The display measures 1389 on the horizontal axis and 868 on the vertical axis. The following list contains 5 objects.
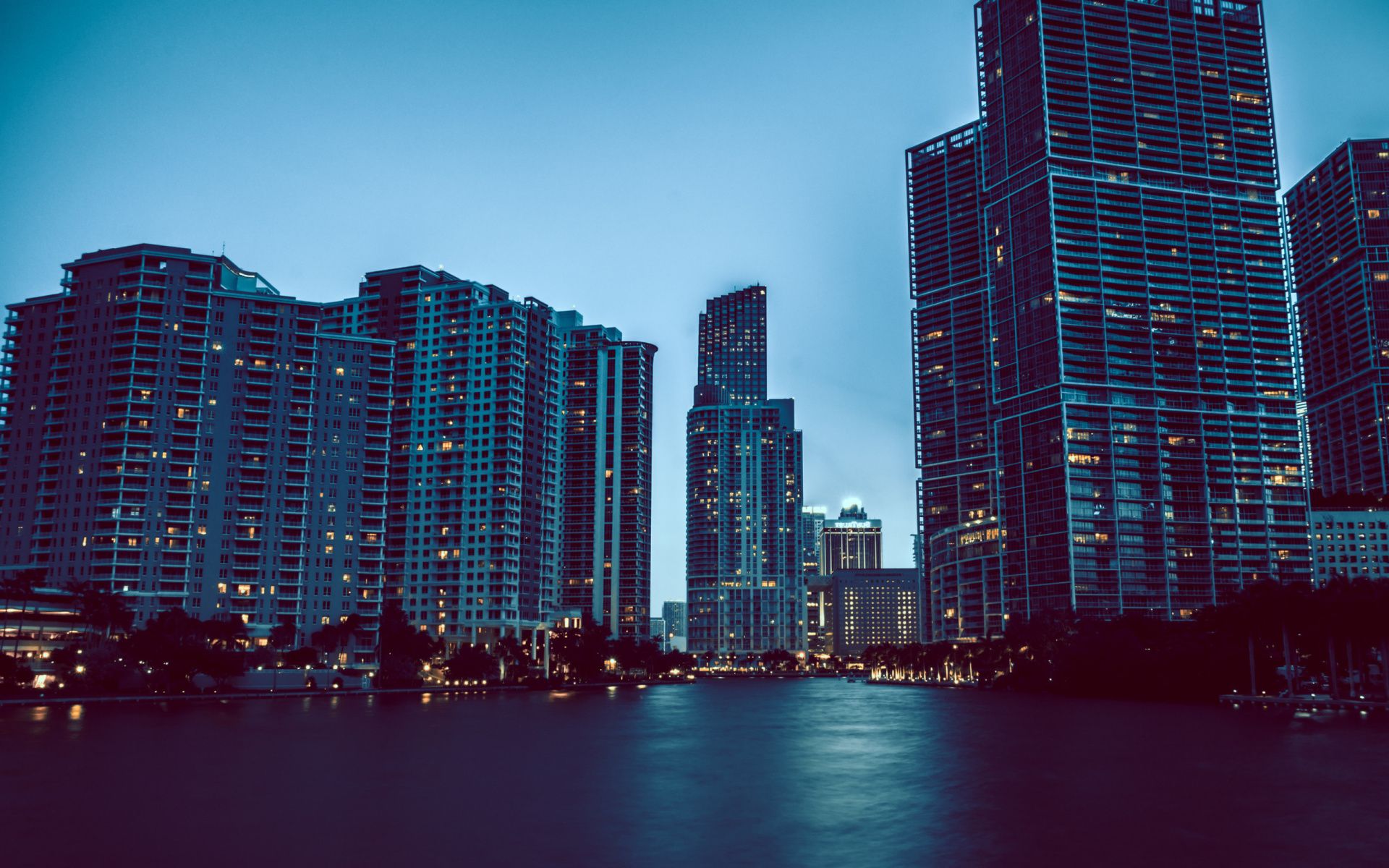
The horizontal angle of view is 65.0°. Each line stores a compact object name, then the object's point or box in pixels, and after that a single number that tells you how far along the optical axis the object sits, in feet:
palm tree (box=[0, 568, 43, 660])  518.37
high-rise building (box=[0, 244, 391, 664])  636.07
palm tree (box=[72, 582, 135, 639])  534.37
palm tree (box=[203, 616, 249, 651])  565.94
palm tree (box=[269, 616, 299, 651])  635.66
